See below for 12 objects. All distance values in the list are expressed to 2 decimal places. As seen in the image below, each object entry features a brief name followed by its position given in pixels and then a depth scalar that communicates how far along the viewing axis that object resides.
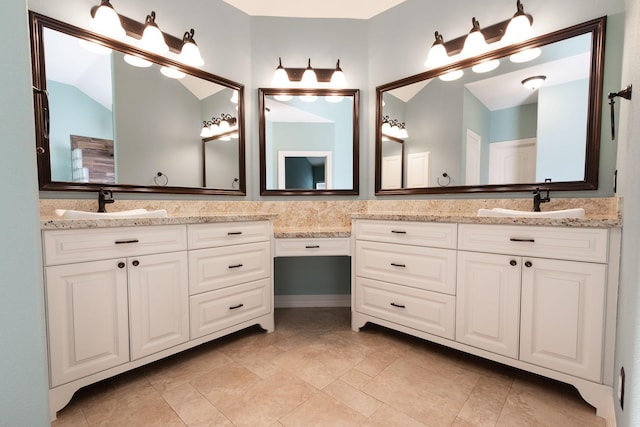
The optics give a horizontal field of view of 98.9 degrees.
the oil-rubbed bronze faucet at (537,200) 1.61
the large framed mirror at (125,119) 1.51
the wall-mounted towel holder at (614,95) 1.12
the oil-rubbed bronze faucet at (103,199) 1.62
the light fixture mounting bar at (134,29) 1.74
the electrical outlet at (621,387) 0.97
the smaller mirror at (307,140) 2.42
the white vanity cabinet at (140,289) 1.18
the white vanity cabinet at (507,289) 1.18
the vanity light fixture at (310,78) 2.37
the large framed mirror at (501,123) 1.55
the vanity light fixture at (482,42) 1.69
